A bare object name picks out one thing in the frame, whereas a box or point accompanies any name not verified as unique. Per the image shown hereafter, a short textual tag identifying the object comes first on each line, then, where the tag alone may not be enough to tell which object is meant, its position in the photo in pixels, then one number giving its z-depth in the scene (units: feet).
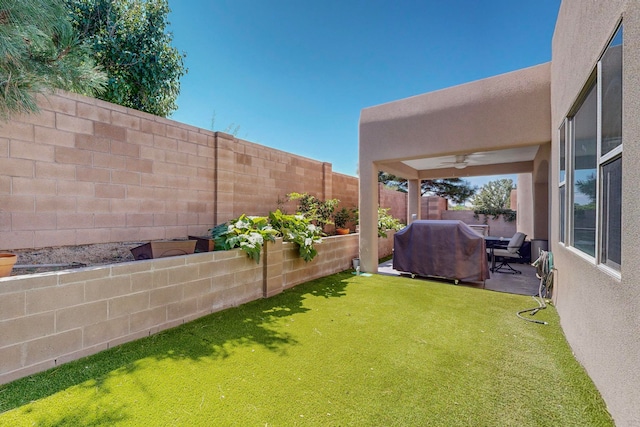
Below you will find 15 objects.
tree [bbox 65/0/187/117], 18.35
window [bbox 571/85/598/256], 8.03
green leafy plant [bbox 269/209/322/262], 17.48
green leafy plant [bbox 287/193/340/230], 22.76
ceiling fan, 23.91
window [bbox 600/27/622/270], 6.07
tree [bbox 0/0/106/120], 6.74
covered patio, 15.43
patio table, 23.39
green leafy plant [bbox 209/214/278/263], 14.15
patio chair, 22.49
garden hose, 13.57
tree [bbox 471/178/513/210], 61.72
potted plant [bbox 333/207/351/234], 26.48
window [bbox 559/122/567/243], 11.66
